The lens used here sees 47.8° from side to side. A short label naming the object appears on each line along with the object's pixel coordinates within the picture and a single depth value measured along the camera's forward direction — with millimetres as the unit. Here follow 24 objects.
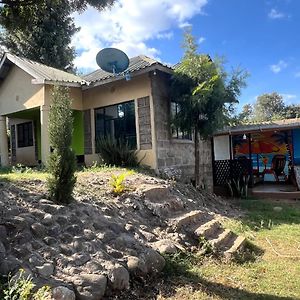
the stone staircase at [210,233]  6355
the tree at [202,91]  11023
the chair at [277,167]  17895
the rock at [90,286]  3890
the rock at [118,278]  4293
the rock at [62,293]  3629
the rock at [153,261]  5008
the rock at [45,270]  3992
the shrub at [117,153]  11672
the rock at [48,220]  5031
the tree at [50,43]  21956
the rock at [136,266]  4746
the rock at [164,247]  5656
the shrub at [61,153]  5672
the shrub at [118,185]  7537
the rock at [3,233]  4357
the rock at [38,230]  4703
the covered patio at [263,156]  14582
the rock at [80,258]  4402
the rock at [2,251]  4090
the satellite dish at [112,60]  12195
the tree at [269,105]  44469
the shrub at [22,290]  3346
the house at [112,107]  11742
